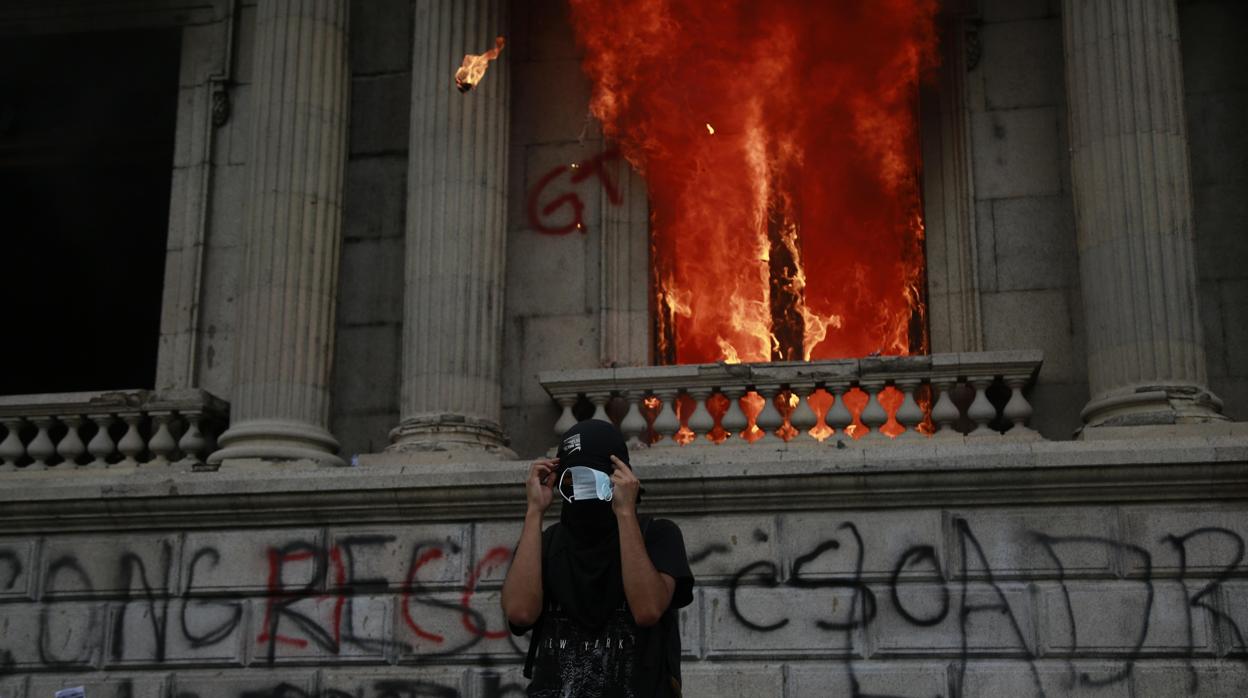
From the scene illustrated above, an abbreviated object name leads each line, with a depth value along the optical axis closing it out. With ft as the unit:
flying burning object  42.57
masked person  18.07
